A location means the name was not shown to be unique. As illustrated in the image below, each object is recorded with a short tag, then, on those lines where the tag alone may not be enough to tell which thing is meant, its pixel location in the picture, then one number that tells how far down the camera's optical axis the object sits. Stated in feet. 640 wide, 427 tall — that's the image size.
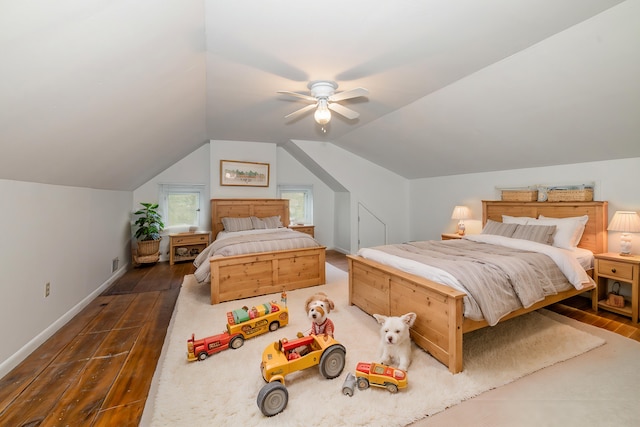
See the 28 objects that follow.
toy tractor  4.95
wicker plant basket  14.97
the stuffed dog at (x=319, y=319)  7.09
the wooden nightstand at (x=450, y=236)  14.10
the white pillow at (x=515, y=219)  11.46
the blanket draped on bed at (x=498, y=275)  6.27
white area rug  4.94
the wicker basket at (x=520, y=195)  11.90
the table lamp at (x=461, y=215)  14.46
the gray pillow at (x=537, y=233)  9.88
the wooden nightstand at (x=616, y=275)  8.29
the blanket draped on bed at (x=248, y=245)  10.56
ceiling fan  8.54
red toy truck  6.66
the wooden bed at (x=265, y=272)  10.31
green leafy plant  15.16
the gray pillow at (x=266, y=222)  15.76
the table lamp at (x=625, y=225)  8.53
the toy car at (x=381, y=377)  5.41
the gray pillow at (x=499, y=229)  10.95
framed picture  17.03
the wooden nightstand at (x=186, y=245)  15.92
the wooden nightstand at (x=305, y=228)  18.46
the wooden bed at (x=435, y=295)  5.98
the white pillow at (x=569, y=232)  9.75
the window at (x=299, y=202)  20.16
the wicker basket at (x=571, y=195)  10.19
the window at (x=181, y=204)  17.16
